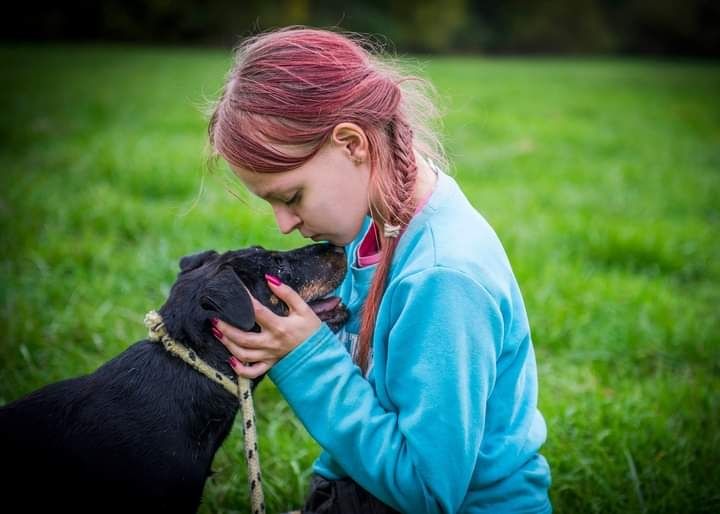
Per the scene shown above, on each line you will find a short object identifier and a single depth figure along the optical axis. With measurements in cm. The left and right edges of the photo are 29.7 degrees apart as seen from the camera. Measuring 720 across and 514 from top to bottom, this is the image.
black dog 145
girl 136
